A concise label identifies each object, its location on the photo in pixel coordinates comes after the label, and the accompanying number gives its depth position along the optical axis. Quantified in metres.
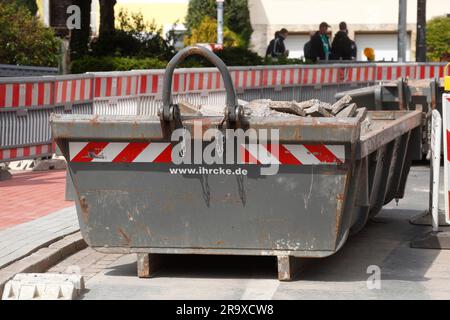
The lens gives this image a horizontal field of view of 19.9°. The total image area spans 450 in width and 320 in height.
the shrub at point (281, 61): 29.11
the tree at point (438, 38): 51.12
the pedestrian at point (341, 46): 34.78
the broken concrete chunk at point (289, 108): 9.79
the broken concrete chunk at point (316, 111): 9.93
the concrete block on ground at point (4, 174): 15.37
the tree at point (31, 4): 31.30
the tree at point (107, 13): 28.12
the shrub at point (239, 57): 28.27
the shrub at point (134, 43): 26.55
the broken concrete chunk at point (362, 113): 10.44
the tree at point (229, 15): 53.62
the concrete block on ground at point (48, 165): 16.98
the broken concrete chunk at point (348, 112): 10.36
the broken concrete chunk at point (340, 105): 10.59
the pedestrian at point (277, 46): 33.78
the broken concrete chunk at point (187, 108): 9.83
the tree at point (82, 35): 26.64
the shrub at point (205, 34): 49.62
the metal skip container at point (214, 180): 8.94
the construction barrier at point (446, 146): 10.74
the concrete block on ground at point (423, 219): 12.45
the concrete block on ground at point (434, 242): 11.02
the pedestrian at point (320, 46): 33.56
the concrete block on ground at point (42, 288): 8.45
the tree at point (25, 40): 24.64
